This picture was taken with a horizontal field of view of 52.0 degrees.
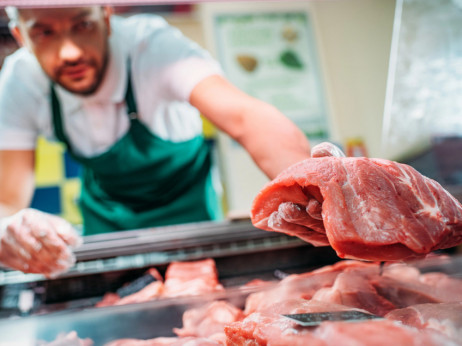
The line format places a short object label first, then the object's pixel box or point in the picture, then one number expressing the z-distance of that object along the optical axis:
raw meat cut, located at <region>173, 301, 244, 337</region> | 0.53
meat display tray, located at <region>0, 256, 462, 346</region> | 0.51
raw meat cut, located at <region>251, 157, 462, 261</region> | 0.44
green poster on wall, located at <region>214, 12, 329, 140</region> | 1.65
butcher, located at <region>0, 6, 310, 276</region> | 0.72
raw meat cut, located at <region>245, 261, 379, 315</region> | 0.55
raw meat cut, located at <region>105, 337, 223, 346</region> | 0.49
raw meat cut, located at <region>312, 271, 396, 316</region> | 0.52
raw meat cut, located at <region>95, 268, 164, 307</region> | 0.68
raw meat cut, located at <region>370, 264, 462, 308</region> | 0.53
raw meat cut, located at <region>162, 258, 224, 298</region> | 0.68
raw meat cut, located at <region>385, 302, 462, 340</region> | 0.41
